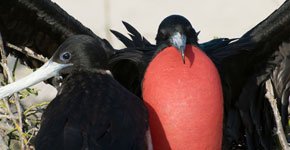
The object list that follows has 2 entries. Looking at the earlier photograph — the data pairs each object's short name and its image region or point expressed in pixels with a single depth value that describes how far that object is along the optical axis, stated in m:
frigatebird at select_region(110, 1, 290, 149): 8.36
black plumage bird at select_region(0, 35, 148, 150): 6.14
